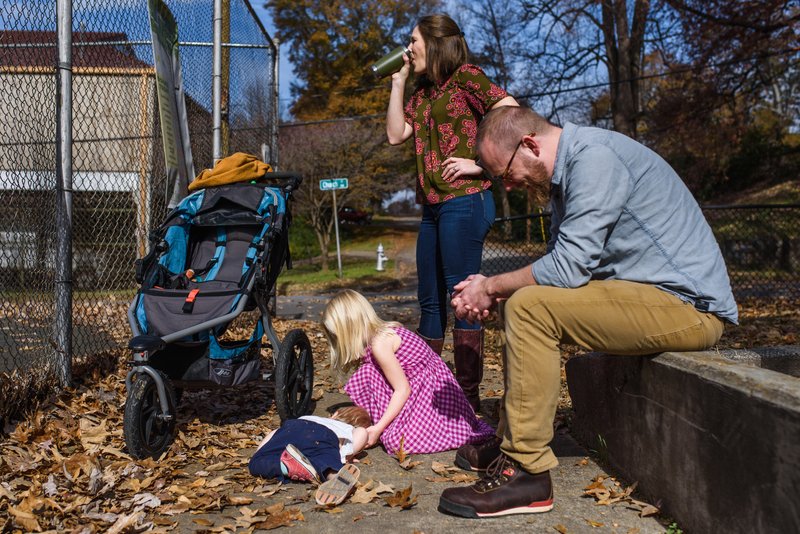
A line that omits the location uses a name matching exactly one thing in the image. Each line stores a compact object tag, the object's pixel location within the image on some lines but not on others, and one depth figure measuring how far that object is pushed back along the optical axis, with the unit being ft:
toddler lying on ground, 10.03
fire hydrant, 77.60
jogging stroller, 11.75
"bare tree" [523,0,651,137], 53.21
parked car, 131.34
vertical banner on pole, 17.61
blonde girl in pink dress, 12.11
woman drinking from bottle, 13.05
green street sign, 59.67
